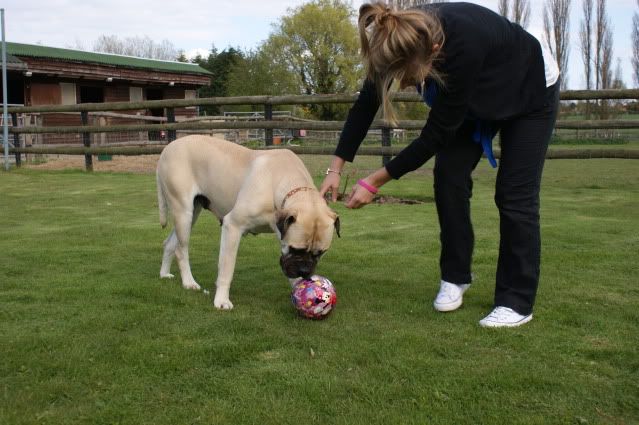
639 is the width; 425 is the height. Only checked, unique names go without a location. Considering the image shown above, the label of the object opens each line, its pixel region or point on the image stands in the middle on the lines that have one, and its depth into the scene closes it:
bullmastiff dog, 3.87
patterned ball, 3.90
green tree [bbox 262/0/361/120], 48.97
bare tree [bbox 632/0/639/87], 37.25
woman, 3.45
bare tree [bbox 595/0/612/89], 39.88
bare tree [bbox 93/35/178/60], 63.00
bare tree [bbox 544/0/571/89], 40.66
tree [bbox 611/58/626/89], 41.12
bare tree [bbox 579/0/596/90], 40.22
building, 24.73
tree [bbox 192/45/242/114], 54.72
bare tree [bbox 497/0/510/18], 40.03
